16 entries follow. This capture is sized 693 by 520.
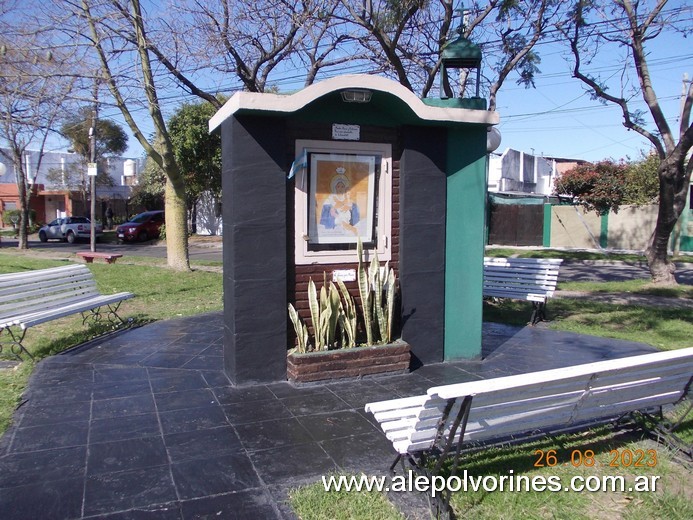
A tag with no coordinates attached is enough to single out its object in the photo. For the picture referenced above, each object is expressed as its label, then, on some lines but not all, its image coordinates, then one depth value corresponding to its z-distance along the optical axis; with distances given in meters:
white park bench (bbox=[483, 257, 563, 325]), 9.13
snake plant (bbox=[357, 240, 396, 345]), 5.94
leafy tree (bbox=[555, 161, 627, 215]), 24.33
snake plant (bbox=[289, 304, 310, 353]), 5.72
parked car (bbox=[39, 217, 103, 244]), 30.95
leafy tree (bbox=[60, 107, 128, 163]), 33.50
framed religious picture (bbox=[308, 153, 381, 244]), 6.03
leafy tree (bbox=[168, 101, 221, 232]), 27.20
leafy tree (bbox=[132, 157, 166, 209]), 32.53
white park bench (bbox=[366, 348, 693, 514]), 3.36
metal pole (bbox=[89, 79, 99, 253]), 19.40
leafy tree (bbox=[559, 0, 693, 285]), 12.14
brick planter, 5.63
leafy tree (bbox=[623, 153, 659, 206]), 24.53
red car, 29.88
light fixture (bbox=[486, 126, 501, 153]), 9.04
